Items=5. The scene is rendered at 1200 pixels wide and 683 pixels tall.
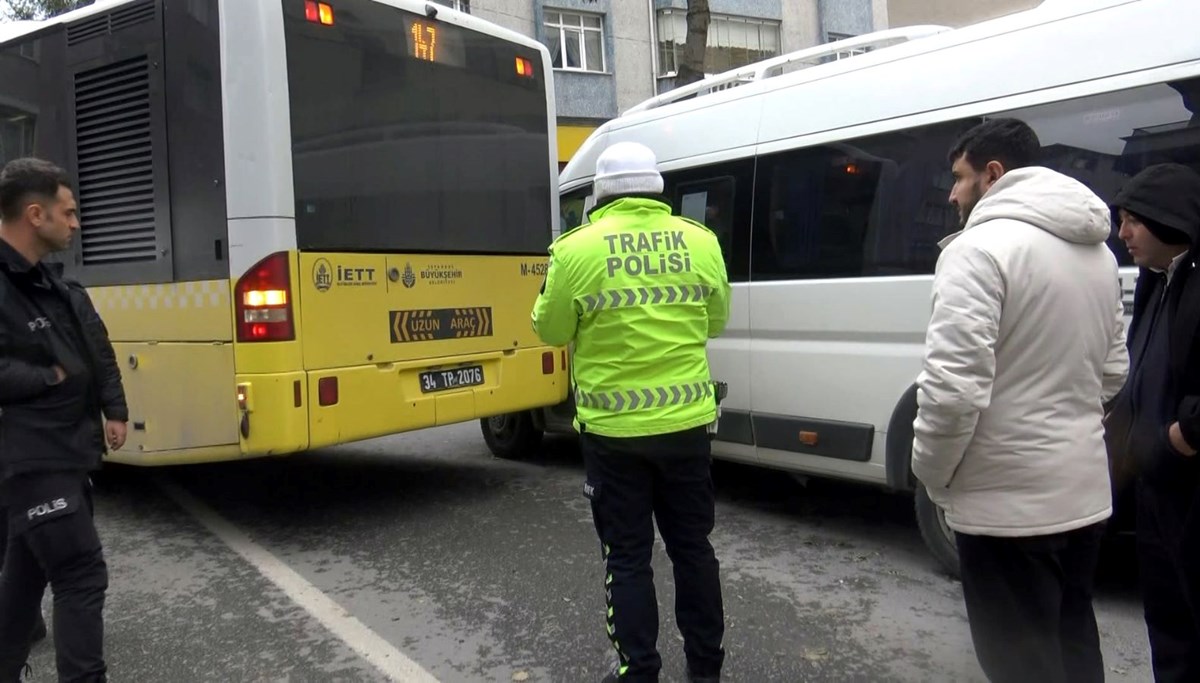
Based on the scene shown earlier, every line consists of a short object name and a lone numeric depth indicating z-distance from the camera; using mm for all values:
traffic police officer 3111
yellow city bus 4977
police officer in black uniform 3053
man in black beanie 2586
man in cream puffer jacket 2311
